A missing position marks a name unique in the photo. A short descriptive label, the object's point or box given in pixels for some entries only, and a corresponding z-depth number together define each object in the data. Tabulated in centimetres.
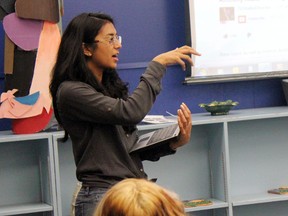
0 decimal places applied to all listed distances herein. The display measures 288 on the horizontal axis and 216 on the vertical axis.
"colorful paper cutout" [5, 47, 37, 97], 499
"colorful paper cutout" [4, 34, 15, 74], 497
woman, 339
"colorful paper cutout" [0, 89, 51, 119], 499
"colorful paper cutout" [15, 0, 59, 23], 497
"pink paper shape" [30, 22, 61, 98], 503
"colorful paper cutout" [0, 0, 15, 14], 499
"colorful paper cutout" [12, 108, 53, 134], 508
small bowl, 570
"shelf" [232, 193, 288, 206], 560
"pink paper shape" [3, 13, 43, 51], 498
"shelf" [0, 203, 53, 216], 503
